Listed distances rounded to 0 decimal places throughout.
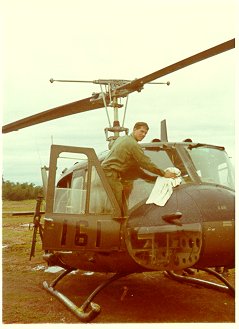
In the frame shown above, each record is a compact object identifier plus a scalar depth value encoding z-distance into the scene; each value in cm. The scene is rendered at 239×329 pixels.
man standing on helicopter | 574
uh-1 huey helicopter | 518
